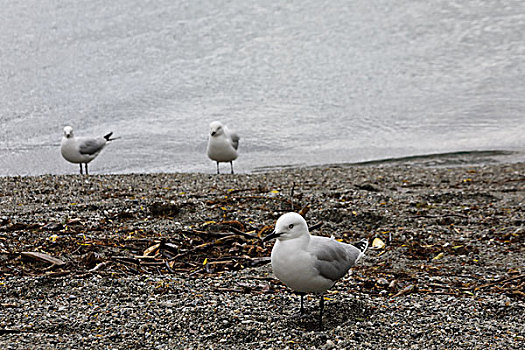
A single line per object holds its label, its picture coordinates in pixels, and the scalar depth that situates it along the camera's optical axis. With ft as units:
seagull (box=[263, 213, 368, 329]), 22.22
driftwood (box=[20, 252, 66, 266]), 26.79
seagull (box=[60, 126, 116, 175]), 58.39
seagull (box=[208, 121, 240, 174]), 58.65
